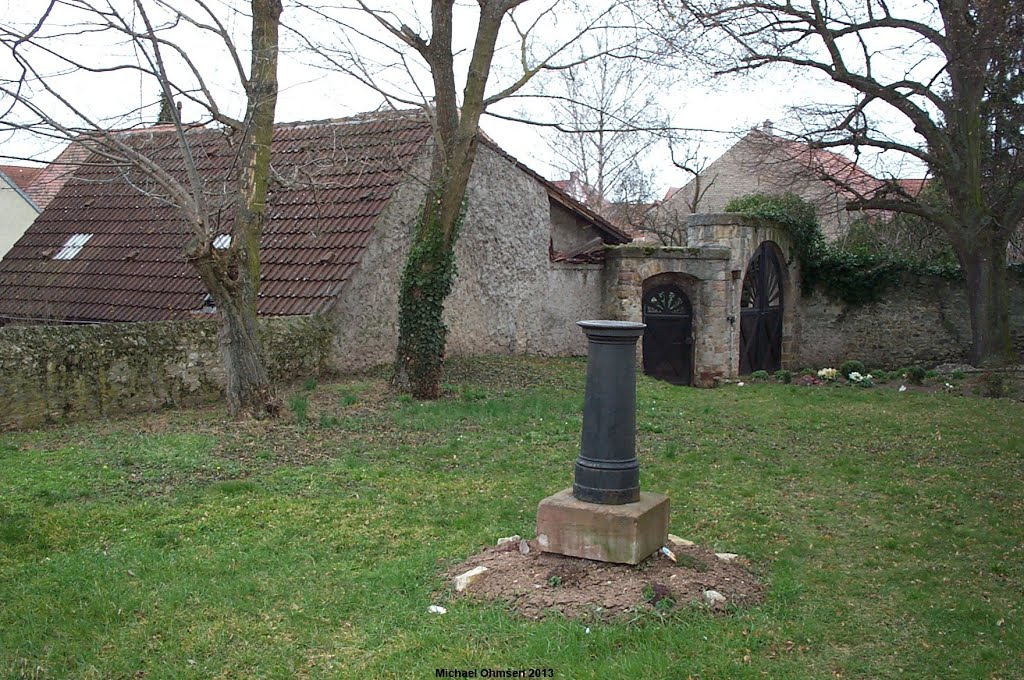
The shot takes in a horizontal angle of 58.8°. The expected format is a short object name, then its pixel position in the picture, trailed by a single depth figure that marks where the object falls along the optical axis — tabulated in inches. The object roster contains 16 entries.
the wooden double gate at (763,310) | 789.9
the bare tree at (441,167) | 454.0
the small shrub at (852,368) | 677.3
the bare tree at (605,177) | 1360.7
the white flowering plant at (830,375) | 661.3
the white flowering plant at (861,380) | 645.9
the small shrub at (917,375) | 642.8
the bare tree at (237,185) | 364.2
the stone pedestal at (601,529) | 197.6
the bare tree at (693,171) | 1071.1
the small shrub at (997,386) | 596.1
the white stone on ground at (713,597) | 189.5
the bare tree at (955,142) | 684.1
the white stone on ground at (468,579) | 201.3
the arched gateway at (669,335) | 732.0
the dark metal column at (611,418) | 204.7
